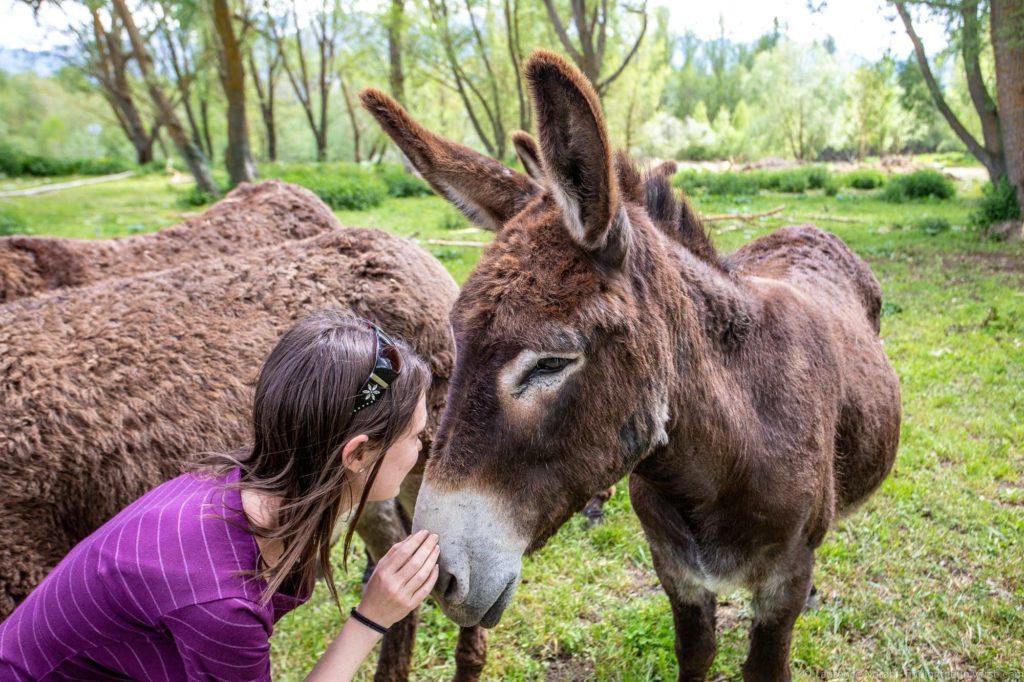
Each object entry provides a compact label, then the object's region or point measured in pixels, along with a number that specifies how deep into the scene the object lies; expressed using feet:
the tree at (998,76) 33.83
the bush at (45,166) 101.09
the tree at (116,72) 80.28
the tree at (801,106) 142.41
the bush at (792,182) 71.41
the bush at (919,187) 60.03
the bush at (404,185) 72.79
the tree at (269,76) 127.54
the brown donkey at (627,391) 5.39
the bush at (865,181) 74.13
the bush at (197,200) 58.54
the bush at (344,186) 60.54
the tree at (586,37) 49.73
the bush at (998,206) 38.93
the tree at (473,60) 98.12
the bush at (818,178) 72.99
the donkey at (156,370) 8.02
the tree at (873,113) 123.24
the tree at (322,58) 118.06
